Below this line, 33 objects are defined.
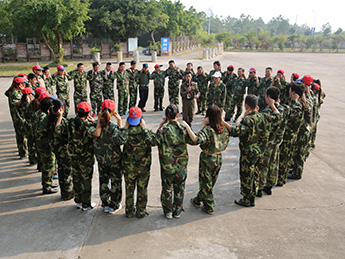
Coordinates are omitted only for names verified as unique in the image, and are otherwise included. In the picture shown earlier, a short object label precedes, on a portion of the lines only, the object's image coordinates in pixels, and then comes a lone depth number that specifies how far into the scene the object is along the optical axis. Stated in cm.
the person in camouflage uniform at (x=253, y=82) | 887
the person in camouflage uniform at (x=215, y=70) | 921
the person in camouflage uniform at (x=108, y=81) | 947
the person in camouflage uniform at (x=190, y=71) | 939
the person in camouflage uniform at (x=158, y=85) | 1001
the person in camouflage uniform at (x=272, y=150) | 472
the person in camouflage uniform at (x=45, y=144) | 464
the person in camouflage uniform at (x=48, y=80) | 843
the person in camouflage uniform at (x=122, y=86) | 948
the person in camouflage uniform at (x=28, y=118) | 601
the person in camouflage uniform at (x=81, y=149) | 419
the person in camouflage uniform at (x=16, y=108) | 632
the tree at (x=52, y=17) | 2073
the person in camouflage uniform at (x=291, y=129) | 516
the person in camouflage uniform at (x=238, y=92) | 905
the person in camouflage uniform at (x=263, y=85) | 858
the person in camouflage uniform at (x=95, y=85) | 927
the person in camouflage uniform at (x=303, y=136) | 551
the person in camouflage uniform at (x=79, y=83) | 894
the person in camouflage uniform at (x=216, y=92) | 876
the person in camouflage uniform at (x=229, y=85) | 925
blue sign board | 2941
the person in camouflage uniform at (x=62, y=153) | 449
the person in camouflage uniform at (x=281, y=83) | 834
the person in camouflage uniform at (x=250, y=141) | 436
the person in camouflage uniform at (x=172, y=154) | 396
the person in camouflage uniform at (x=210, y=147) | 406
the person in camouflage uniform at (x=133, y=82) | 981
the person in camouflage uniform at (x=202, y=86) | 970
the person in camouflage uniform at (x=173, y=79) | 984
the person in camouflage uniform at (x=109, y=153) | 399
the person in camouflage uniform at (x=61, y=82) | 852
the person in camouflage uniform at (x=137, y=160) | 395
